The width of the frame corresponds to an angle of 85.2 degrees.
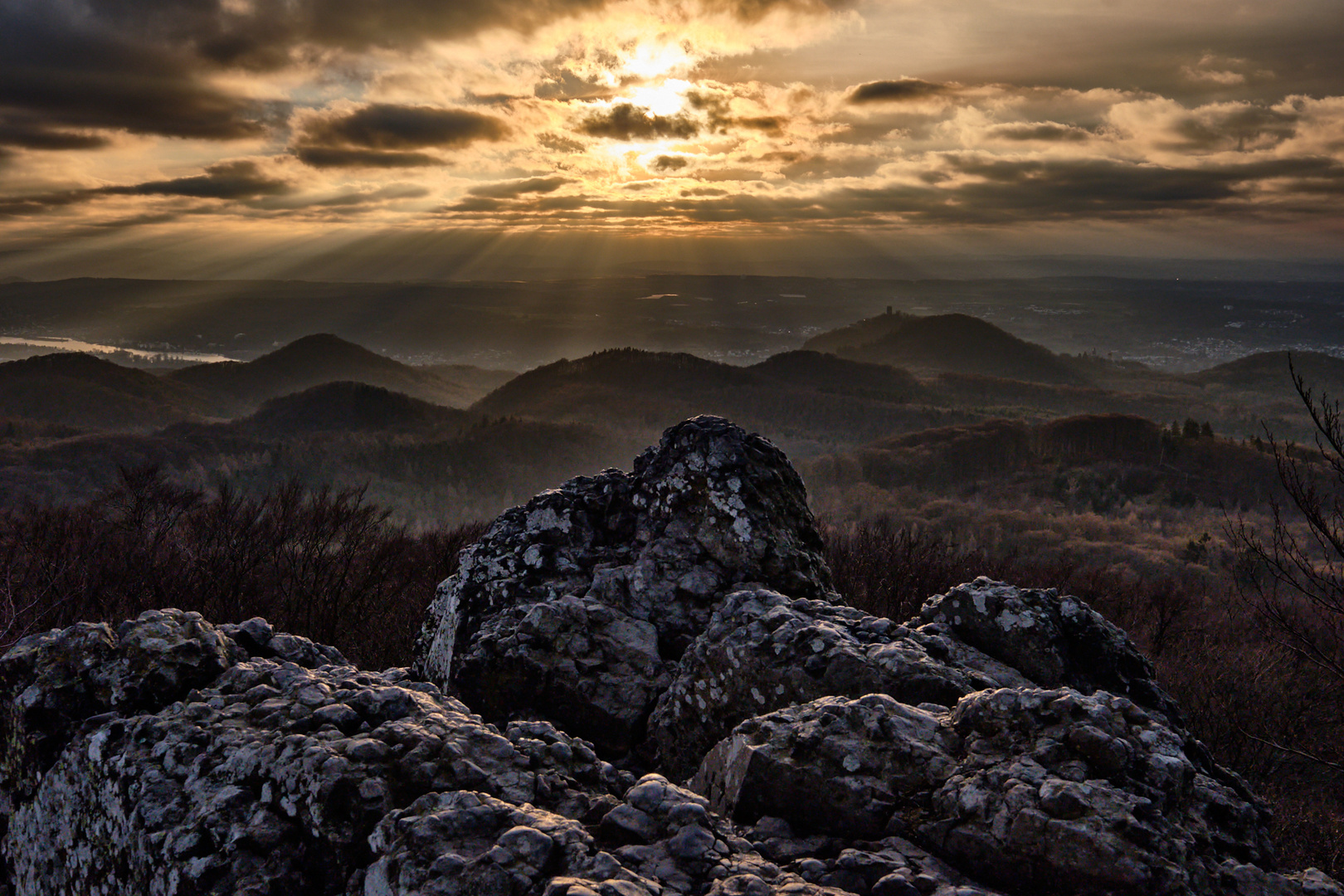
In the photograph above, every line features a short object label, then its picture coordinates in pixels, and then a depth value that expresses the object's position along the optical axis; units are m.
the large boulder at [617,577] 10.21
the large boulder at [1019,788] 5.49
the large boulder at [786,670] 8.56
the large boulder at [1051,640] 9.67
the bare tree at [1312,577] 13.23
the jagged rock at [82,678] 7.25
